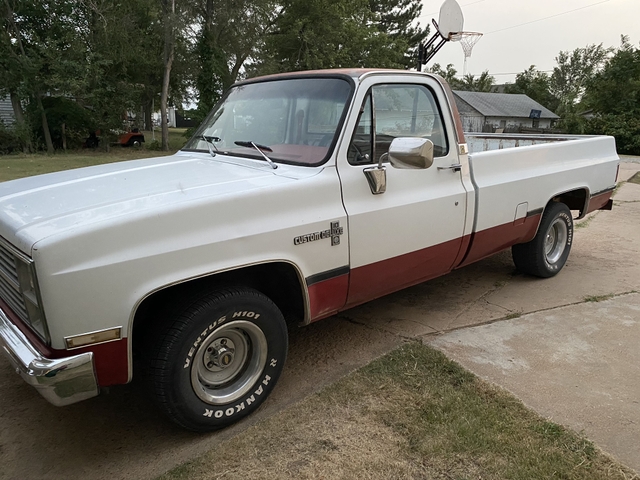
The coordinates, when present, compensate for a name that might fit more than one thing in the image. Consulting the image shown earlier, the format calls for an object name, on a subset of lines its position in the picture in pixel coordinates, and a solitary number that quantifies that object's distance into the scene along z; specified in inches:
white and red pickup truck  85.6
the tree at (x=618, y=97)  1233.5
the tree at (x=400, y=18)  1780.3
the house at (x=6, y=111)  907.4
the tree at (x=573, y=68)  2397.9
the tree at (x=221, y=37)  969.5
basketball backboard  526.9
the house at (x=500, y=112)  1846.7
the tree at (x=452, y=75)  2659.9
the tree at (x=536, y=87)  2391.7
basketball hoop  667.1
